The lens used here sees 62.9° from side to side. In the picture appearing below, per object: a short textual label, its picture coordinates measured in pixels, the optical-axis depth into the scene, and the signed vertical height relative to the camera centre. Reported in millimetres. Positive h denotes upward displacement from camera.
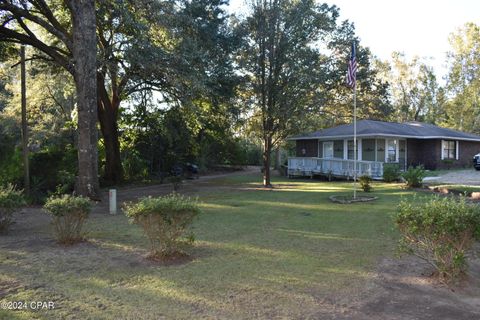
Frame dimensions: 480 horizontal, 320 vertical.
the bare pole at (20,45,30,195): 13727 +951
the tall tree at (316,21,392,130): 23608 +5437
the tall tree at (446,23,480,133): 40469 +8856
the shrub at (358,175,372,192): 15352 -778
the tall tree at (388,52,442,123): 46656 +8613
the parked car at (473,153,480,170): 23625 +52
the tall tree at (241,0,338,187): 18391 +4874
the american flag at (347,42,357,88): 13141 +3162
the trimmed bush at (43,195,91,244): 6676 -882
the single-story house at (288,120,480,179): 23562 +1028
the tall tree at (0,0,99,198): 12367 +2626
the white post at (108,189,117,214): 11117 -1118
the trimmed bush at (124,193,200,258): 5617 -793
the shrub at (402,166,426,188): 15992 -569
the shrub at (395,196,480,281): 4574 -792
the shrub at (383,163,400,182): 19047 -488
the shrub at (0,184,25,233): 7777 -785
